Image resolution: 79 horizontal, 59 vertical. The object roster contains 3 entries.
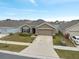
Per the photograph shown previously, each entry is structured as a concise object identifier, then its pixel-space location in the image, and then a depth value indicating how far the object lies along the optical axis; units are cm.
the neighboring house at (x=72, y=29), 1226
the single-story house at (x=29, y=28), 1511
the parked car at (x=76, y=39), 955
